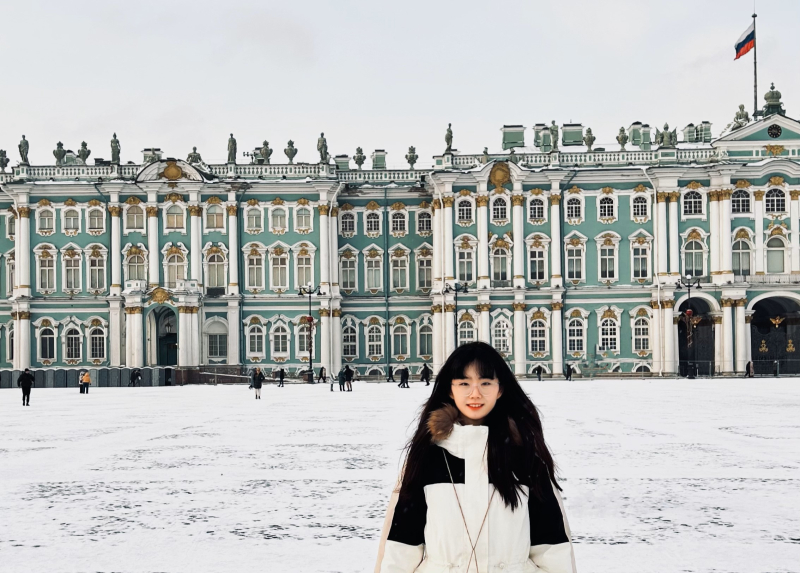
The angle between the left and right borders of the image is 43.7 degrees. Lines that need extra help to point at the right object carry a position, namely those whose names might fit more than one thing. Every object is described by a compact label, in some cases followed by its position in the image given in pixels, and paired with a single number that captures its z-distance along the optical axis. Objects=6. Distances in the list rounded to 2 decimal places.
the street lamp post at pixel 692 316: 58.84
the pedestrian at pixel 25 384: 34.94
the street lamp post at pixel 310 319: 58.46
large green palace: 62.00
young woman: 4.49
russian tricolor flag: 61.62
